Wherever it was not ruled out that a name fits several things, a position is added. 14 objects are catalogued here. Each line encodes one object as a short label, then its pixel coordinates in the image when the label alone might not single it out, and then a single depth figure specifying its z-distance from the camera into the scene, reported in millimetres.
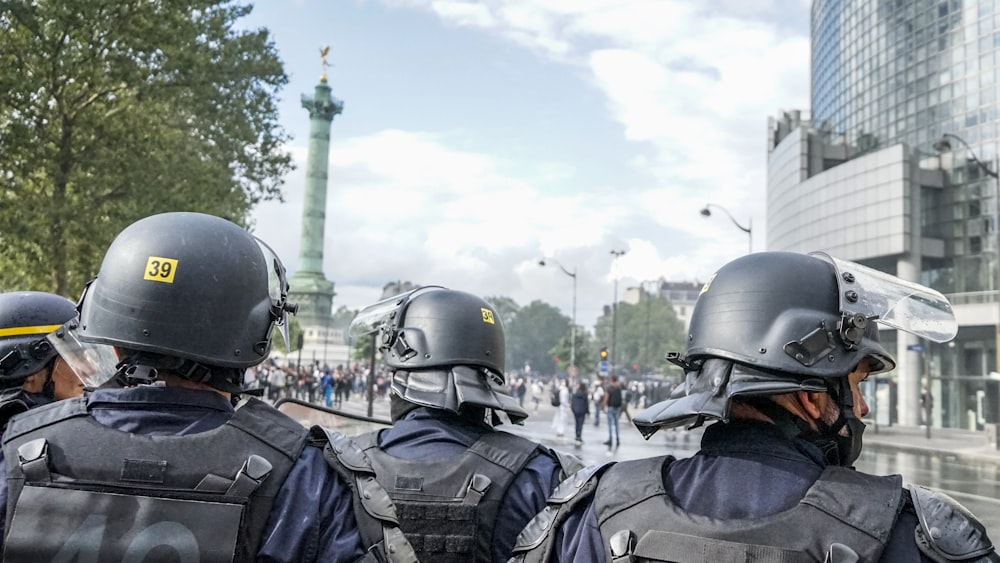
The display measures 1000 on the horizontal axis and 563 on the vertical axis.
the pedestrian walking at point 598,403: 28420
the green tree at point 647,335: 111312
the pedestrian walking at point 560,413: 23656
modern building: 38344
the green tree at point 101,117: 15844
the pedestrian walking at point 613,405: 19969
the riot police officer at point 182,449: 1923
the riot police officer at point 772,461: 1774
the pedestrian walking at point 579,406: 20906
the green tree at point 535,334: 149500
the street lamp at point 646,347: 107938
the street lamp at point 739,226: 31406
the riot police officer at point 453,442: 2936
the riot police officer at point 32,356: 3477
